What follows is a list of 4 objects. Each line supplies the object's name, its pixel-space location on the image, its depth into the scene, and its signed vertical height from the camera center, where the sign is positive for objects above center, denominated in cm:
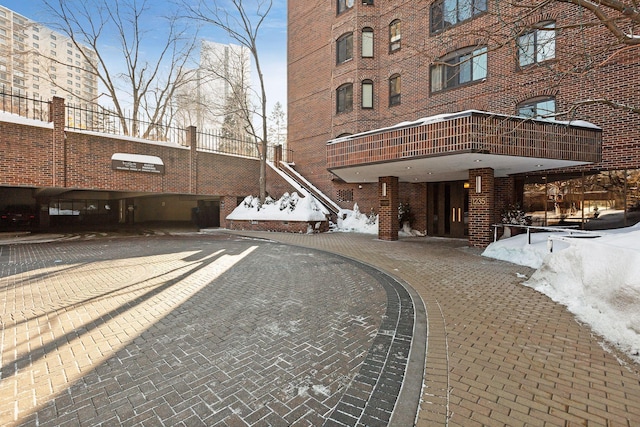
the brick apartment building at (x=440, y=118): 932 +421
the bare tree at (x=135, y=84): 2193 +1035
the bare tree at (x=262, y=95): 1977 +814
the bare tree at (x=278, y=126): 3984 +1158
